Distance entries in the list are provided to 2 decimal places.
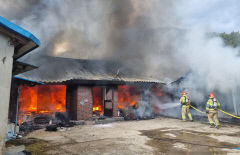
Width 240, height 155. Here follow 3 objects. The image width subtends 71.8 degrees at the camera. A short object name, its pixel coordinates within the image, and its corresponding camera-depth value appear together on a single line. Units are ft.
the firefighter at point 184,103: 36.06
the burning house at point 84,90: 34.19
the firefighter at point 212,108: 28.89
